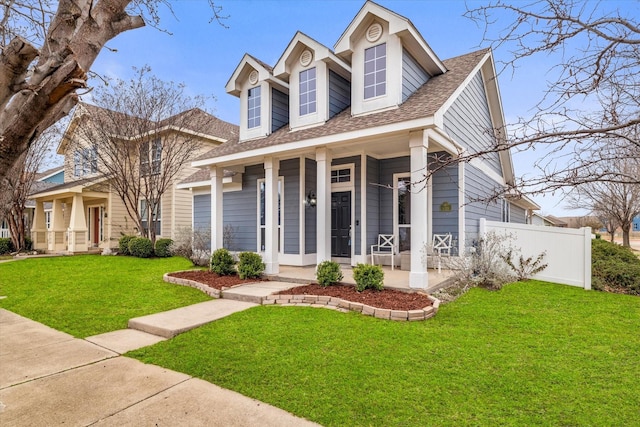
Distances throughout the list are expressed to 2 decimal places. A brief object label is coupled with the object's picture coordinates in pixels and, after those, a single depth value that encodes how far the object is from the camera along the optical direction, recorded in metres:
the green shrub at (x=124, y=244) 15.15
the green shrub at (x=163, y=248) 14.27
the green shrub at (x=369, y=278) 6.33
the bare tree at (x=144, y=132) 14.30
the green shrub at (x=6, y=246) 16.84
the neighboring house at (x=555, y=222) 36.00
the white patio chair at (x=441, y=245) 8.17
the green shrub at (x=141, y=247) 14.09
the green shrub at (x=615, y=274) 7.58
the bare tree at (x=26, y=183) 16.30
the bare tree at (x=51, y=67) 1.78
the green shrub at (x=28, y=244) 17.76
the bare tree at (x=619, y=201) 19.08
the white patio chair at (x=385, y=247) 9.07
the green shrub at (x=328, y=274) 6.93
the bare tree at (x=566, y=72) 2.35
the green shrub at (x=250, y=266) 8.14
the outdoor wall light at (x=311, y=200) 10.32
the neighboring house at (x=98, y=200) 15.84
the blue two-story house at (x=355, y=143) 7.47
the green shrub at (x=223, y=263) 8.64
